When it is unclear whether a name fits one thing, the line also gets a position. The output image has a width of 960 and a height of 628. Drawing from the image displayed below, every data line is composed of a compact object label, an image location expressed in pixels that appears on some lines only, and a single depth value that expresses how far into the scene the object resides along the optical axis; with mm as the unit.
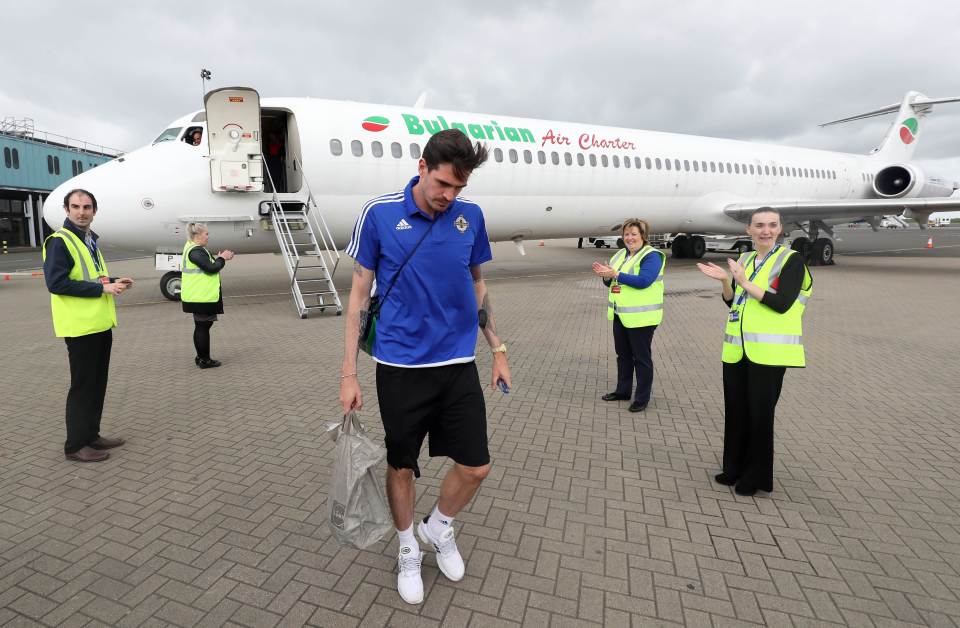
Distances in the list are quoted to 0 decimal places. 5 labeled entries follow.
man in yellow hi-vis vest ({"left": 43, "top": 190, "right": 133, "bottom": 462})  3838
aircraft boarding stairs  10172
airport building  28281
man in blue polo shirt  2439
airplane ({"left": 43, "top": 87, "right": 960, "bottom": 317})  9953
